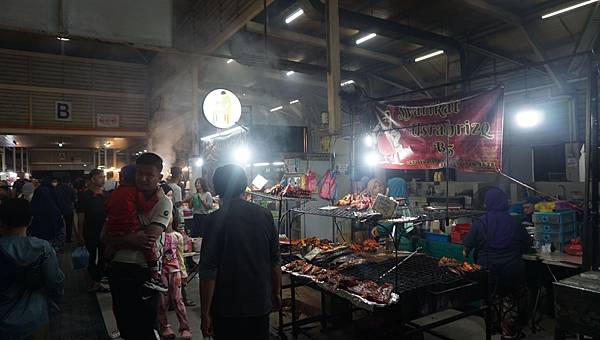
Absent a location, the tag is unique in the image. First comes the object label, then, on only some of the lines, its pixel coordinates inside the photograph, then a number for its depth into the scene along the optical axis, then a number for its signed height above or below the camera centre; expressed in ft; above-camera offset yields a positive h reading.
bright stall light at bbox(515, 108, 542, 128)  26.68 +3.52
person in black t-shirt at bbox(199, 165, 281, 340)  8.73 -2.42
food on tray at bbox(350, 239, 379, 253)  16.56 -3.57
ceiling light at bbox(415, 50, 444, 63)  36.37 +11.04
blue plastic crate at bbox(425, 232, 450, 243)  20.80 -3.97
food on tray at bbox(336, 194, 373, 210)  14.95 -1.42
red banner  14.79 +1.47
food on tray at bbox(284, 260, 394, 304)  11.21 -3.82
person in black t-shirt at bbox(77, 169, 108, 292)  20.84 -2.69
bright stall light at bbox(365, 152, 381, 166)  18.97 +0.47
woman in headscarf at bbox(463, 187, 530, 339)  15.79 -3.87
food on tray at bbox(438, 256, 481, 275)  13.43 -3.68
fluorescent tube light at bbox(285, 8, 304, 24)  28.40 +11.69
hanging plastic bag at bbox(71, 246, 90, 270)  17.34 -4.02
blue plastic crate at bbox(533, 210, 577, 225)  17.35 -2.45
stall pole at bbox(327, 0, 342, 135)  20.52 +6.09
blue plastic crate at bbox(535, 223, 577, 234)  17.56 -2.99
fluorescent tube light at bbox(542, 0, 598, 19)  26.13 +11.29
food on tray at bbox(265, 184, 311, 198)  15.53 -0.99
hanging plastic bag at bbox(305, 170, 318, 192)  26.66 -0.91
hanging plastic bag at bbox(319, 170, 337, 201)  24.85 -1.22
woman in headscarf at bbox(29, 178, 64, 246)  27.37 -3.27
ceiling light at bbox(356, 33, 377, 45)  34.14 +11.89
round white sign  24.31 +4.00
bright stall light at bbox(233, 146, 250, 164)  24.09 +0.91
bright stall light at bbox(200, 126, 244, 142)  24.65 +2.59
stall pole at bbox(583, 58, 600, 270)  11.96 -0.27
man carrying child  10.48 -2.50
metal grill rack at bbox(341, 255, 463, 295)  12.23 -3.79
